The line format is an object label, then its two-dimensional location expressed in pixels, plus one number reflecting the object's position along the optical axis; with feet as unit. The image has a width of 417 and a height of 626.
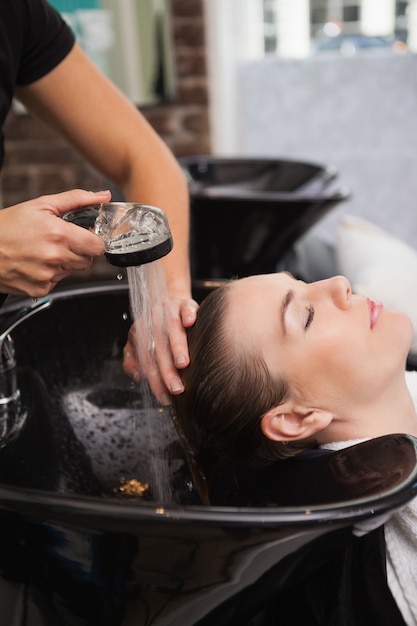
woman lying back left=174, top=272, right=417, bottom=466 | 3.27
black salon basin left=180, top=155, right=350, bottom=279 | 5.65
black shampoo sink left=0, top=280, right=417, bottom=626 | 2.21
